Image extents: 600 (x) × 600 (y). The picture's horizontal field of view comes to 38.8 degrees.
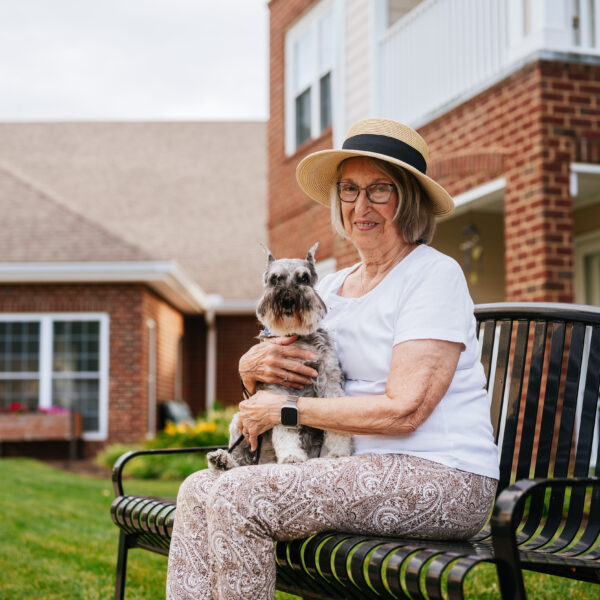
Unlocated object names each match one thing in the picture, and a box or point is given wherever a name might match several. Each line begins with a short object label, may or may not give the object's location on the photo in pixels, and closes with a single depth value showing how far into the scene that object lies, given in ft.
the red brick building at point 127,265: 48.85
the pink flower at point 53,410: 48.30
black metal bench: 7.06
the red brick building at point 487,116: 22.99
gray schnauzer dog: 9.38
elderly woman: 8.18
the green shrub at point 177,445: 37.91
